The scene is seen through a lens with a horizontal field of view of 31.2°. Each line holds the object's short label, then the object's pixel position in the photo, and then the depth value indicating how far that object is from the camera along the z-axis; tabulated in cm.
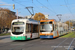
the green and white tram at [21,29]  1787
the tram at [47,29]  2047
